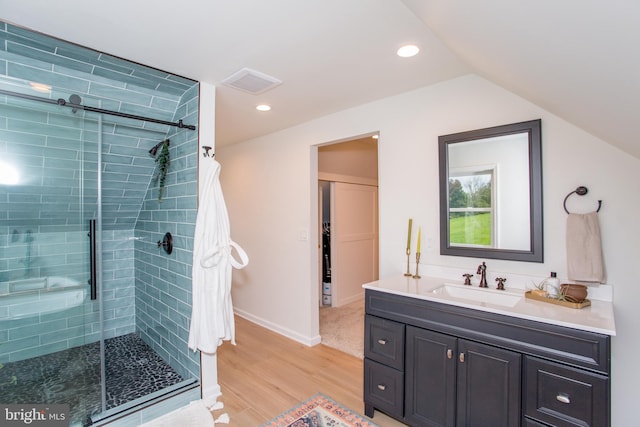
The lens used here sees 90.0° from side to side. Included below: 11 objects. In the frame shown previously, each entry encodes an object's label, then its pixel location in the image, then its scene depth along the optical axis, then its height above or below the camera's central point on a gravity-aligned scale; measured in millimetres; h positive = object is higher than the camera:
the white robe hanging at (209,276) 2352 -464
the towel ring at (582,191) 1897 +134
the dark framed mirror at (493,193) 2100 +149
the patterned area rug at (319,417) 2178 -1432
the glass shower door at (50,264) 2225 -380
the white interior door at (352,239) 4836 -408
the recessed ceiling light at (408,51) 1991 +1040
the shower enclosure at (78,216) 2125 -6
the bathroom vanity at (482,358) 1473 -788
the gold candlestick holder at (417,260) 2582 -374
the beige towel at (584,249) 1831 -207
